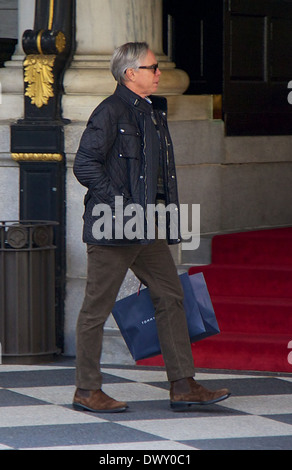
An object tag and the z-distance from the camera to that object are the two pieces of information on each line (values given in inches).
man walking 407.3
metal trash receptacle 525.1
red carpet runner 504.8
